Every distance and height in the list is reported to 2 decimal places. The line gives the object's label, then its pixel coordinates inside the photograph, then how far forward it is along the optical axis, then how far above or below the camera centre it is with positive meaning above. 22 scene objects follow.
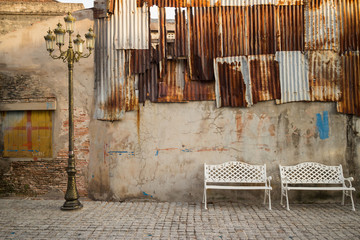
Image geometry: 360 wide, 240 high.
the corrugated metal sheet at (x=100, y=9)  8.56 +3.41
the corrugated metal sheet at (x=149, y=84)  8.52 +1.33
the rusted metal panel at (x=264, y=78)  8.38 +1.42
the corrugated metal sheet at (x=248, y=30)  8.48 +2.71
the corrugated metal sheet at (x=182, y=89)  8.49 +1.18
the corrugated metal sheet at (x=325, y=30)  8.38 +2.66
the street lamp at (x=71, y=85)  7.43 +1.20
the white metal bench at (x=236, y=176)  8.00 -1.15
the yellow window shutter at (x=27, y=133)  8.83 +0.06
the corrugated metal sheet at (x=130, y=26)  8.54 +2.92
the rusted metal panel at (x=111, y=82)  8.52 +1.41
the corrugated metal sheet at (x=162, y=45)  8.52 +2.37
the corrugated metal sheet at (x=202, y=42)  8.48 +2.43
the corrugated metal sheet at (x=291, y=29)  8.42 +2.71
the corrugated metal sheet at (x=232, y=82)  8.41 +1.32
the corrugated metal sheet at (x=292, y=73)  8.37 +1.53
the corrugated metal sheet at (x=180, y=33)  8.48 +2.69
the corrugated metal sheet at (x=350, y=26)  8.34 +2.74
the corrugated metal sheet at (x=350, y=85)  8.29 +1.16
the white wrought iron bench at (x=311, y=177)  7.95 -1.21
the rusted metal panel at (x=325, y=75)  8.34 +1.45
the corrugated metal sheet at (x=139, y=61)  8.53 +1.96
